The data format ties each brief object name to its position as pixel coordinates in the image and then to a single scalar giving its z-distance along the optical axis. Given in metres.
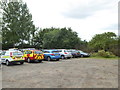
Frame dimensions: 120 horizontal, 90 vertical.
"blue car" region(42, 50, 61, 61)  11.53
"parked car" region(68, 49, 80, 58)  15.85
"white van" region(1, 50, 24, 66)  8.46
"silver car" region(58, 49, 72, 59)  13.90
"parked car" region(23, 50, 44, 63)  9.96
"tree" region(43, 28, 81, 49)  22.66
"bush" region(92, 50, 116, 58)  15.66
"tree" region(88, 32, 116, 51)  19.38
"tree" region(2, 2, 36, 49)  23.18
